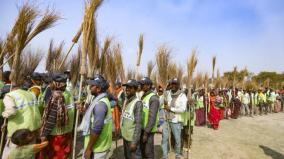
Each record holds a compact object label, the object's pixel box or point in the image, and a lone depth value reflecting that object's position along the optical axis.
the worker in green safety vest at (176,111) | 4.22
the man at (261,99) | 13.25
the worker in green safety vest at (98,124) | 2.57
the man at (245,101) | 12.11
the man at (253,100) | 12.77
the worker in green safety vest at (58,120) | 2.82
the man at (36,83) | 3.44
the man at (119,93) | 5.82
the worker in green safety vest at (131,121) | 3.11
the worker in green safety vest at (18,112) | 2.62
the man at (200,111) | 8.61
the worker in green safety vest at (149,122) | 3.44
